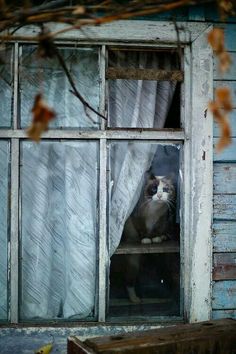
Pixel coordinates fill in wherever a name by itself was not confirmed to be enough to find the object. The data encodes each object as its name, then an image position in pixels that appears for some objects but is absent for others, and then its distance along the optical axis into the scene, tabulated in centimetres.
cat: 323
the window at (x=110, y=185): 314
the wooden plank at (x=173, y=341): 175
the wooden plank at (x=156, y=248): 323
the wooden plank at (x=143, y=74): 320
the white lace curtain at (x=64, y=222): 315
